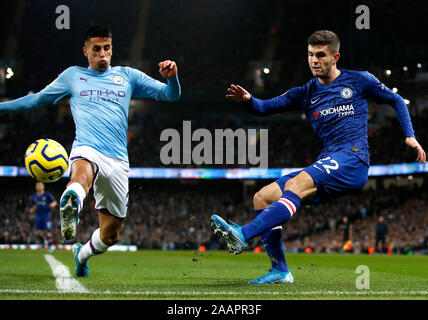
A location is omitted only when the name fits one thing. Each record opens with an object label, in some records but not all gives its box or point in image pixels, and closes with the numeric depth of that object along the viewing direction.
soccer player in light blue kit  13.12
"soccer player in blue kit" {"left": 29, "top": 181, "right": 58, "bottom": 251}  36.86
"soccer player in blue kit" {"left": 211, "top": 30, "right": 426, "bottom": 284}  11.55
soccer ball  12.68
